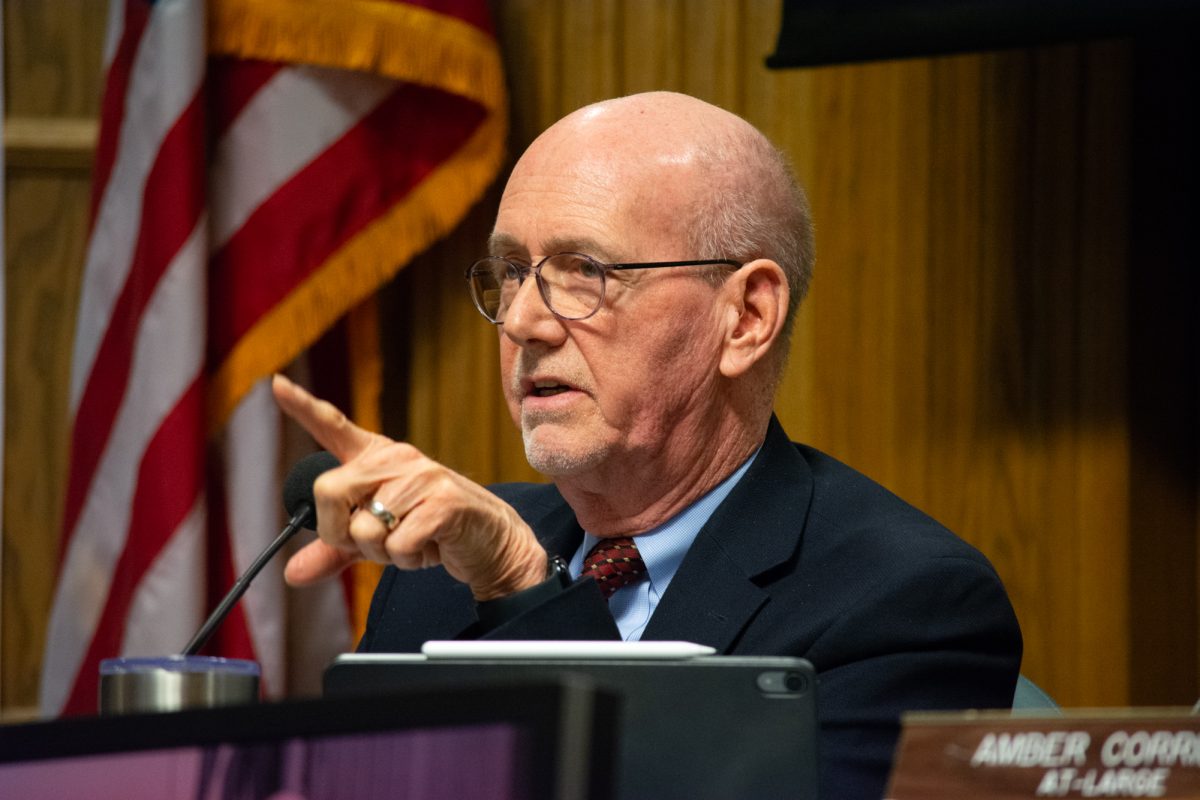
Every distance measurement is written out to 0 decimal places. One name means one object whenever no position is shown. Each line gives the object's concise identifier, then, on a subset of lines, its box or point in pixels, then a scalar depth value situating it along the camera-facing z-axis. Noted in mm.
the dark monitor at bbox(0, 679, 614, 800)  1968
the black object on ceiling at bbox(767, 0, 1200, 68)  3921
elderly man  3571
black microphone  3458
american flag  4094
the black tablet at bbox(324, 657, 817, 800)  3176
